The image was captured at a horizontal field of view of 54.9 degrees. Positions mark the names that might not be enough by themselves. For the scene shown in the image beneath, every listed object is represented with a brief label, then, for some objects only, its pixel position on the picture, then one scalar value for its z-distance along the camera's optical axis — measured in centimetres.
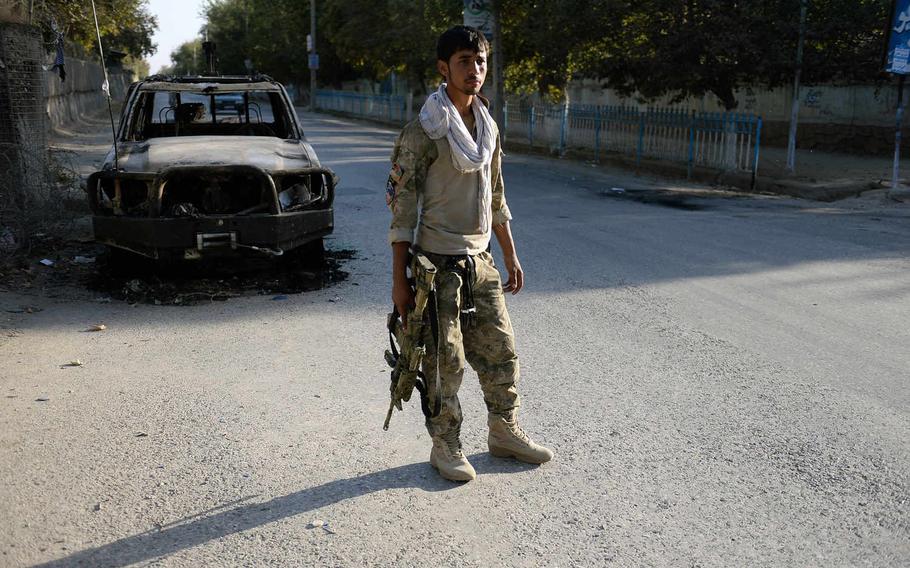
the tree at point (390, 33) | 3259
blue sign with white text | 1275
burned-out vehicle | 668
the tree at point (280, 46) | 5744
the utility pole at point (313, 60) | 5019
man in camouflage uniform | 339
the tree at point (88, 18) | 2118
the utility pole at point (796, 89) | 1488
